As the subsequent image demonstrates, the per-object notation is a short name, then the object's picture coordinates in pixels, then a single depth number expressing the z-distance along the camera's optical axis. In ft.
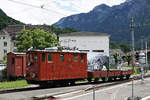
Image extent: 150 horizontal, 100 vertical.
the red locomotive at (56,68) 58.03
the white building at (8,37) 265.95
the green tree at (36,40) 157.92
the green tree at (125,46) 647.56
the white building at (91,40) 277.03
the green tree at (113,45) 597.36
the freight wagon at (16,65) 88.94
